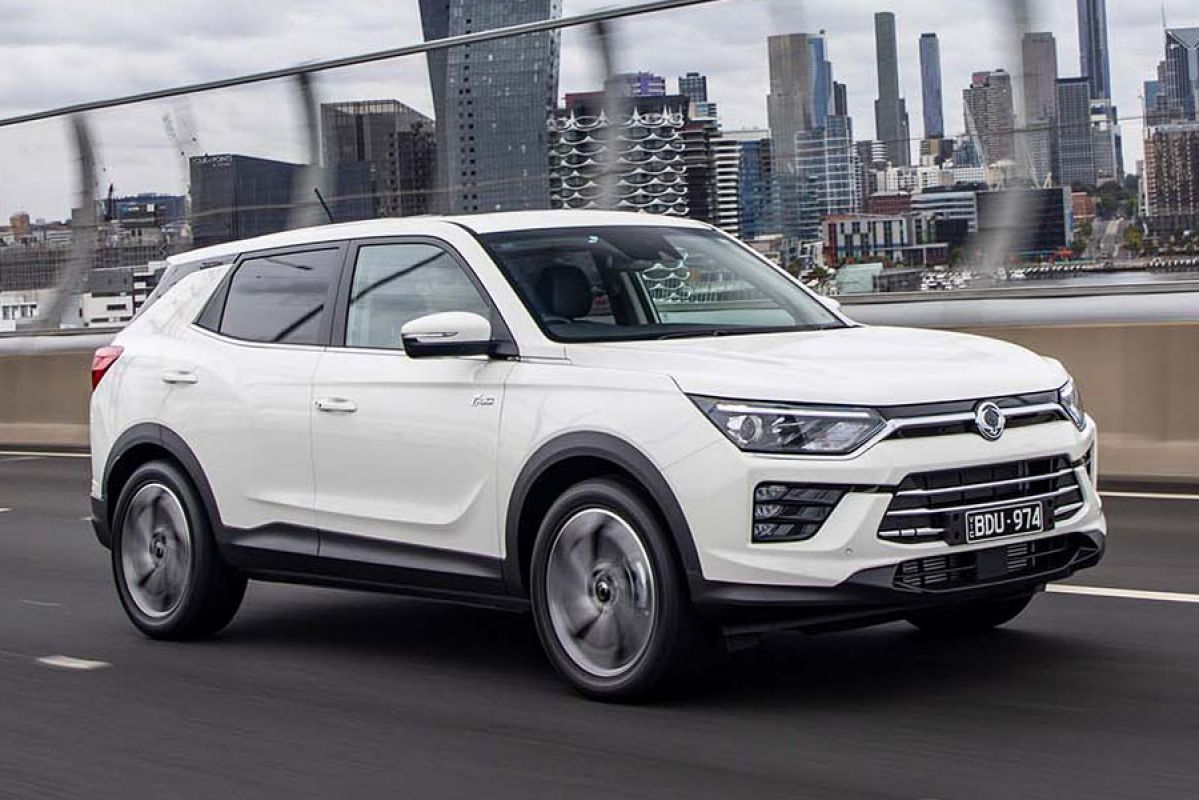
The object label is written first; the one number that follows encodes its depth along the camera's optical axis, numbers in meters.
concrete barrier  11.80
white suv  6.28
